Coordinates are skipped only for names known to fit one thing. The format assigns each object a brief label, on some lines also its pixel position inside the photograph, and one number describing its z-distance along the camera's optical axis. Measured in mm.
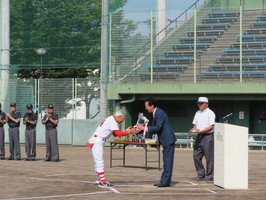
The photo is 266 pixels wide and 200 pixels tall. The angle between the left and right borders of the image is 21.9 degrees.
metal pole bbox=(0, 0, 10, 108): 32875
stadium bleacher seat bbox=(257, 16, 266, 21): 32244
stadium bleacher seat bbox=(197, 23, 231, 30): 32531
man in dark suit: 14453
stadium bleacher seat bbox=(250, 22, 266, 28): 31625
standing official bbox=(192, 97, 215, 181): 15781
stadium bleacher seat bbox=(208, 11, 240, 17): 33031
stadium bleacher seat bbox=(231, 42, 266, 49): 30172
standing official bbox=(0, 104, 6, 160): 22875
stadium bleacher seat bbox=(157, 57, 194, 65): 31219
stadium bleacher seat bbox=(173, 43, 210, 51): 31391
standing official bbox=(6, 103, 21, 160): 22438
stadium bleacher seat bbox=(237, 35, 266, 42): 30578
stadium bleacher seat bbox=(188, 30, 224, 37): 32219
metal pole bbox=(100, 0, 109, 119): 30859
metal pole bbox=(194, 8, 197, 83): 29859
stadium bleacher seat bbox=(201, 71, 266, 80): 29438
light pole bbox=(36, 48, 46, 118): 32969
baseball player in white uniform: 14266
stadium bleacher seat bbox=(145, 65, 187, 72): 31078
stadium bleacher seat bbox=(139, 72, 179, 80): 30897
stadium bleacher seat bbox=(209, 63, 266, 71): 29516
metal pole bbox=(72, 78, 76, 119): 31344
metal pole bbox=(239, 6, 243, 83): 29238
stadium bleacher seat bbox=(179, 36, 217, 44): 31719
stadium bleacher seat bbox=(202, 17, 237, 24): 32688
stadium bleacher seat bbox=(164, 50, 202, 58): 31378
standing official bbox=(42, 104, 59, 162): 21828
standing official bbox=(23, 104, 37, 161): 22172
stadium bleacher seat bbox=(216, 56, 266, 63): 29688
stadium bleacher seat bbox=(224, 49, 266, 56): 29911
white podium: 14328
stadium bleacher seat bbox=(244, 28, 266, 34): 31109
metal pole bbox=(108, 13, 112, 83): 31156
